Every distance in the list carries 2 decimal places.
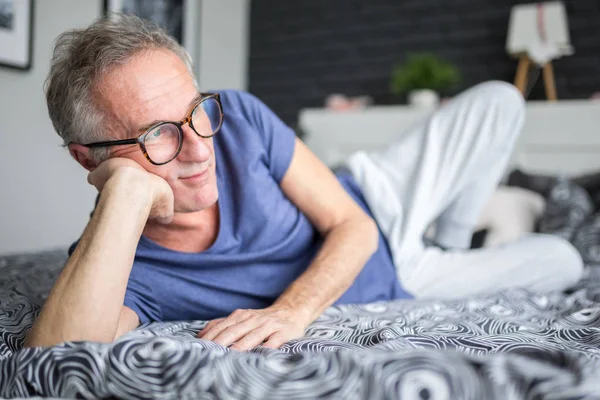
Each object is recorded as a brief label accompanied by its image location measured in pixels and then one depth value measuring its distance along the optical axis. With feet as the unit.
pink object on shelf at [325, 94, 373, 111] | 12.07
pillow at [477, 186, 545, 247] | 7.14
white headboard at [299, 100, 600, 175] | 10.06
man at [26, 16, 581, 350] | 3.23
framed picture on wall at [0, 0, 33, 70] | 9.21
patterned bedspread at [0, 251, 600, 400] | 1.88
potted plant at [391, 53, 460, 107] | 11.12
